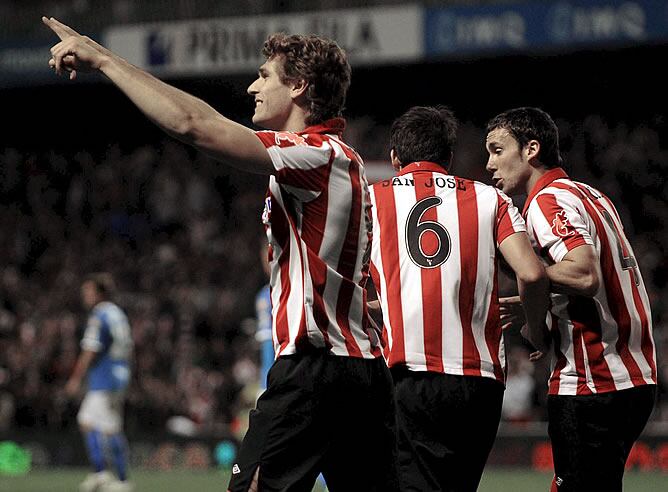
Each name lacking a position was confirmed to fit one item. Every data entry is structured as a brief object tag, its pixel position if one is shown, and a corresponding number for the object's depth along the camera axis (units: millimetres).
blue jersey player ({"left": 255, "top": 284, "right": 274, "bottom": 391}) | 19016
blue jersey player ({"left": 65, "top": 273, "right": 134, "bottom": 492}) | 23844
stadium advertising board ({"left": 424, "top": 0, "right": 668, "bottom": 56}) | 30719
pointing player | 7437
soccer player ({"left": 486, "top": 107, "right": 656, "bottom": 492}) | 9297
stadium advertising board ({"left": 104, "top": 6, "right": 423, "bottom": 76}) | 32875
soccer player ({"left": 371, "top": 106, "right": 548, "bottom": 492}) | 9602
